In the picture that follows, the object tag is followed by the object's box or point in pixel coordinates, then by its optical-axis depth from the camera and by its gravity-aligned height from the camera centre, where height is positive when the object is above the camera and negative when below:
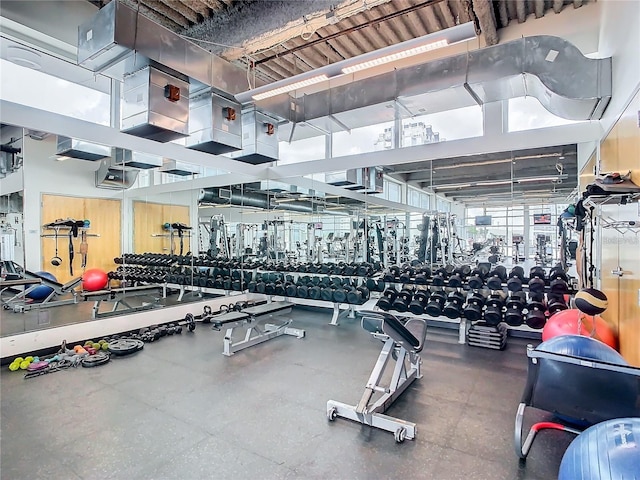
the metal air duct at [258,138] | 4.93 +1.45
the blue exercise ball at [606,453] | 1.20 -0.77
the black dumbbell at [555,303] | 3.93 -0.71
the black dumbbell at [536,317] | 3.84 -0.84
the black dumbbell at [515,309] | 3.96 -0.79
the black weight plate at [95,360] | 3.57 -1.24
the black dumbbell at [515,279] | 4.32 -0.49
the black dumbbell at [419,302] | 4.59 -0.82
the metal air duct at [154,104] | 3.63 +1.44
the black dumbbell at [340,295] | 5.40 -0.85
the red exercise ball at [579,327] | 2.96 -0.76
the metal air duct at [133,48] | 3.16 +1.87
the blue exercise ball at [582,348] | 2.14 -0.69
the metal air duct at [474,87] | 3.61 +1.96
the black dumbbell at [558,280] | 4.11 -0.48
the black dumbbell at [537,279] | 4.18 -0.48
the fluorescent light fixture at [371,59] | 2.85 +1.66
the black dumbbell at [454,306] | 4.31 -0.81
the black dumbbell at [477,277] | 4.52 -0.48
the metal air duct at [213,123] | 4.33 +1.46
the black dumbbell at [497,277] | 4.44 -0.48
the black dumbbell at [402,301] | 4.71 -0.82
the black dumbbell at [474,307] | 4.18 -0.81
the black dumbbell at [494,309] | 4.05 -0.81
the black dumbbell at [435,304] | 4.46 -0.82
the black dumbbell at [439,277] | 4.79 -0.51
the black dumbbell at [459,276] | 4.63 -0.48
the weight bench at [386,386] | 2.40 -1.13
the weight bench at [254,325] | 4.04 -1.08
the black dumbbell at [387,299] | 4.78 -0.81
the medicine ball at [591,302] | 2.56 -0.45
